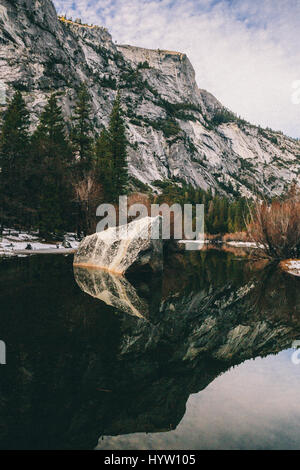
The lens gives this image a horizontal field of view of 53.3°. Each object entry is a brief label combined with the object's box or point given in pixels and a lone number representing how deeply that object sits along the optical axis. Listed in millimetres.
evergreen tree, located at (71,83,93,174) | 37094
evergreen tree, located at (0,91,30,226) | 27359
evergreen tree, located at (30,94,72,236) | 29656
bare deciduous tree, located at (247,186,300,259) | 18000
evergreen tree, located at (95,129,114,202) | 35188
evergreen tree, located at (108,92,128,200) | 41078
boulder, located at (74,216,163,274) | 14242
